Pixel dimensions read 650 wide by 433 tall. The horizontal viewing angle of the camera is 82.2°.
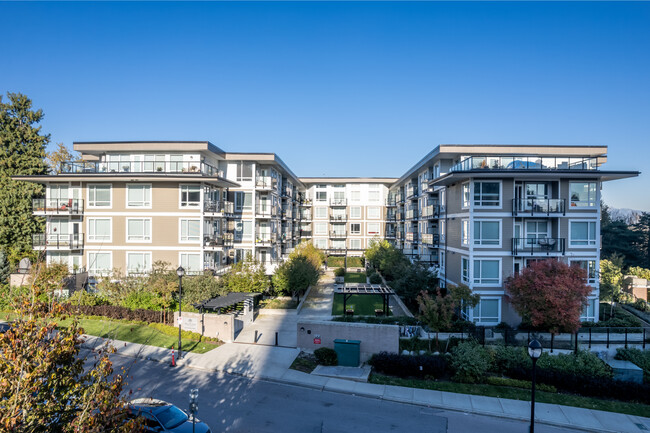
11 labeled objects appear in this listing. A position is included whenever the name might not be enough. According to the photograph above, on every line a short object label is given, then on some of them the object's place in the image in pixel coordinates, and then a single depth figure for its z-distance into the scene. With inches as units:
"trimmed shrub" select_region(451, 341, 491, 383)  698.2
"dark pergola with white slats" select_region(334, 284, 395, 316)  1062.7
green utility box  763.4
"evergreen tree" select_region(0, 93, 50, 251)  1473.9
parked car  454.0
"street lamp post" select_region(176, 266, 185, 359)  770.8
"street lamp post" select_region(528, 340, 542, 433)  513.3
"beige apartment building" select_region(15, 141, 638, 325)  1045.2
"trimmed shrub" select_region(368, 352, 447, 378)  717.9
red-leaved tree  791.7
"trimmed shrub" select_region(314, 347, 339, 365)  764.6
